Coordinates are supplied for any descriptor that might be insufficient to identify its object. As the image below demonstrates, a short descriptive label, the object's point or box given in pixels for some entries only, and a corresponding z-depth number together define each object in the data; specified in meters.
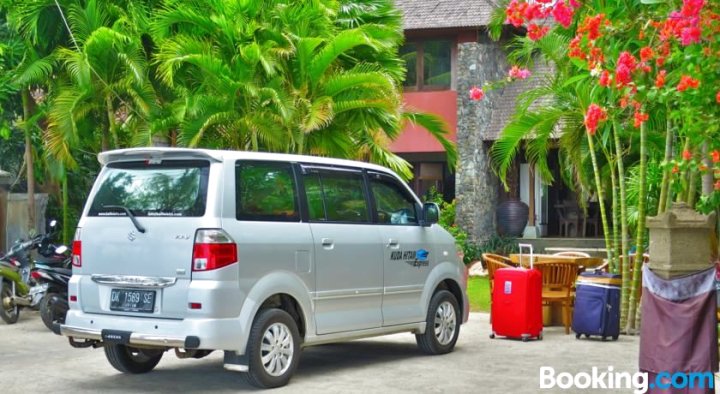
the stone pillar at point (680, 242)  7.98
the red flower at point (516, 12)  8.97
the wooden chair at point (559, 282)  14.46
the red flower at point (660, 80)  8.27
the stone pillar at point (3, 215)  19.38
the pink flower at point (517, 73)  10.22
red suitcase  13.52
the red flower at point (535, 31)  9.43
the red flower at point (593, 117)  8.88
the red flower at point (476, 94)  10.16
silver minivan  9.53
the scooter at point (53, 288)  14.22
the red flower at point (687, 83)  7.89
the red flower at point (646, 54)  8.51
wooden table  14.59
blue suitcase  13.54
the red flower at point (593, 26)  8.60
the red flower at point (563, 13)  8.87
